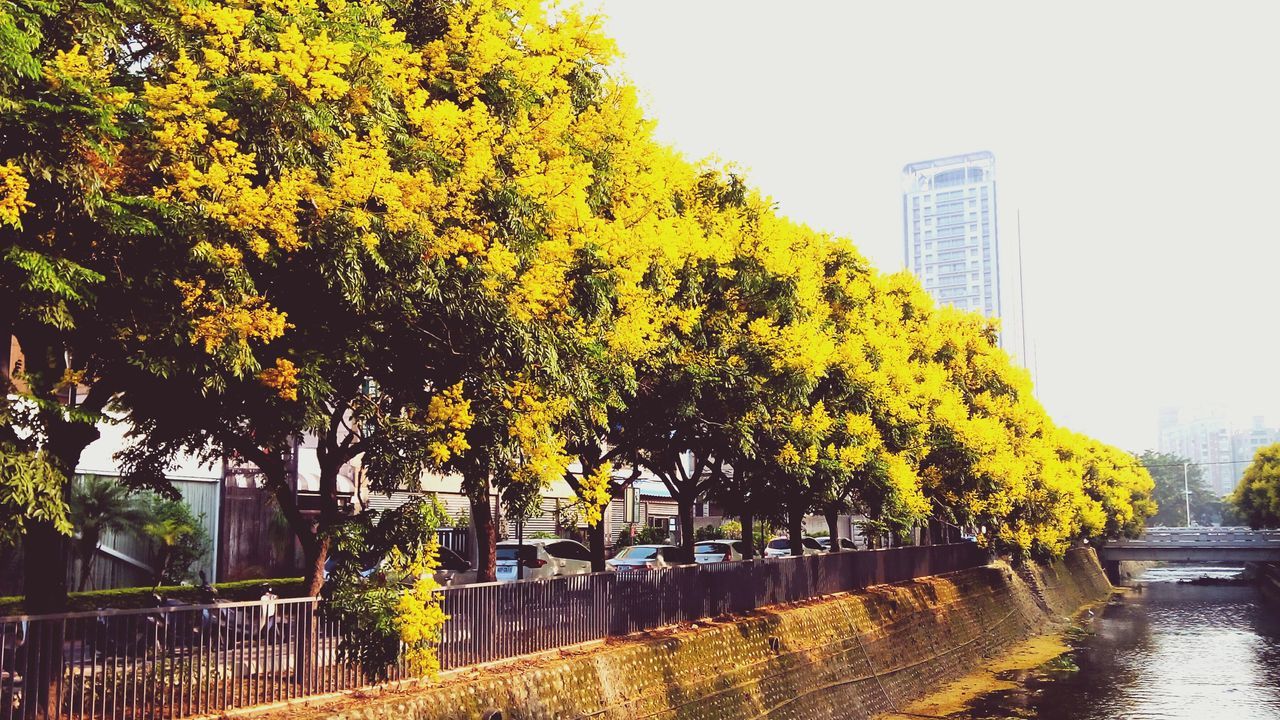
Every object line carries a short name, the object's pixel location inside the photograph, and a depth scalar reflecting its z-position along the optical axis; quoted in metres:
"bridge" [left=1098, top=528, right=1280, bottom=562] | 76.50
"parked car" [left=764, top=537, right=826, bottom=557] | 46.51
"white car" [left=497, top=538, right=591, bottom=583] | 29.53
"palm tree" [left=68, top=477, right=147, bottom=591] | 25.58
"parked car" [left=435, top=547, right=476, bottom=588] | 26.42
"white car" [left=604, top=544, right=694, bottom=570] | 33.23
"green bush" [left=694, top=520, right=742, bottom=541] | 61.97
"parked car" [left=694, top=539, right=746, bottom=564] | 39.38
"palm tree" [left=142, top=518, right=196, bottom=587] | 27.33
